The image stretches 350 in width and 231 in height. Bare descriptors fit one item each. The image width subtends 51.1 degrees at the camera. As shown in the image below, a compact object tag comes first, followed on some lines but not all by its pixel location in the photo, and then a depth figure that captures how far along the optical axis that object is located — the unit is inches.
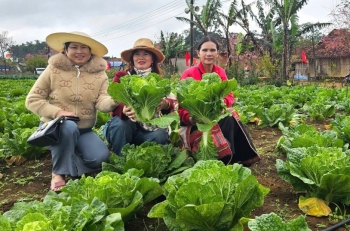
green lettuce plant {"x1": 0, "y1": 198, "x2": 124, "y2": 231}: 69.6
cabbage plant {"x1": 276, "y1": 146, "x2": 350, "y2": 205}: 97.1
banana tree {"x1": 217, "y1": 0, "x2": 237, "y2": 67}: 857.9
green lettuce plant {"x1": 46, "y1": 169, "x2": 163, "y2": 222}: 85.5
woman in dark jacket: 133.1
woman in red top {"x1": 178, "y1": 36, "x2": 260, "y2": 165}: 134.3
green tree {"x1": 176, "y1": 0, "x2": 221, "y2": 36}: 869.2
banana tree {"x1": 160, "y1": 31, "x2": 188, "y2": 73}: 1215.1
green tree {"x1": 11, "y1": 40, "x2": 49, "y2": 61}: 3706.0
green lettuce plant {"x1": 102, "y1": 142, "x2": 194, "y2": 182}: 114.0
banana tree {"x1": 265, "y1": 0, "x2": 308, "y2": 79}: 752.6
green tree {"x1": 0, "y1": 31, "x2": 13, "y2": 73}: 2367.4
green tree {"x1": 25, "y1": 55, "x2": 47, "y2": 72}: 2067.4
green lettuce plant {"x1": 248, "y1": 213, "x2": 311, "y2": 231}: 72.6
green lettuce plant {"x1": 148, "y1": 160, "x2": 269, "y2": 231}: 78.0
